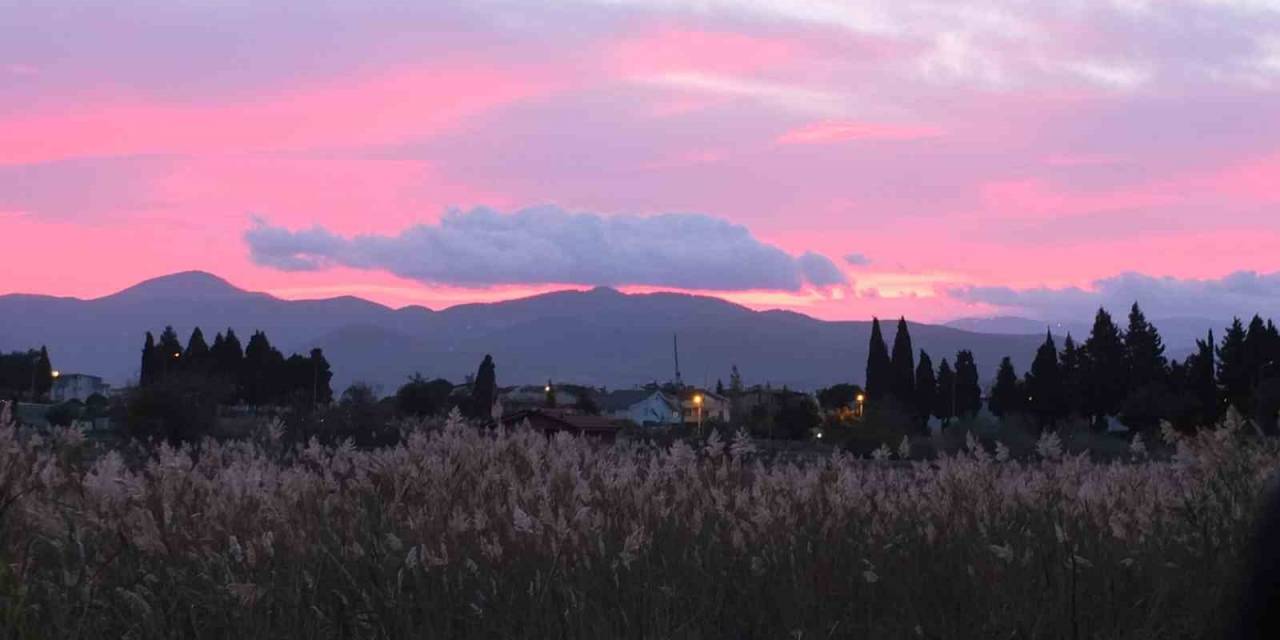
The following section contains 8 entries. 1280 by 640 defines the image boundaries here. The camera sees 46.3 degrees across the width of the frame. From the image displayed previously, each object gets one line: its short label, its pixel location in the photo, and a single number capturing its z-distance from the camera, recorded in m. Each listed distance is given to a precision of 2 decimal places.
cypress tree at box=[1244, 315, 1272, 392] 54.71
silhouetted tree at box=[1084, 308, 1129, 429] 64.56
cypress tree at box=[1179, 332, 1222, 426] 55.22
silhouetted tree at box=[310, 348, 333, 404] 56.66
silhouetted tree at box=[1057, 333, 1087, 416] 65.50
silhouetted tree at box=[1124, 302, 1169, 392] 63.56
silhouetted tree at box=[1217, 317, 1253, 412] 55.41
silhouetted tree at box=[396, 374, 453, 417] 50.00
